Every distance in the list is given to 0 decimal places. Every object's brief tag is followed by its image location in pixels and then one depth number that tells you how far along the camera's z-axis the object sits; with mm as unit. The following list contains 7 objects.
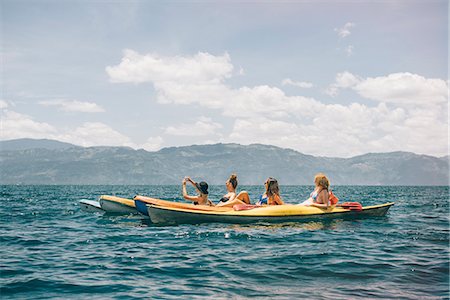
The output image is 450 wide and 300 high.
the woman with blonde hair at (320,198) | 15101
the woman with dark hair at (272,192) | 15033
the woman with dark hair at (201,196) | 15766
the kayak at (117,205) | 18577
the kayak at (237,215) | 14328
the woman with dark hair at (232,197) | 14930
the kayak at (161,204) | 14833
